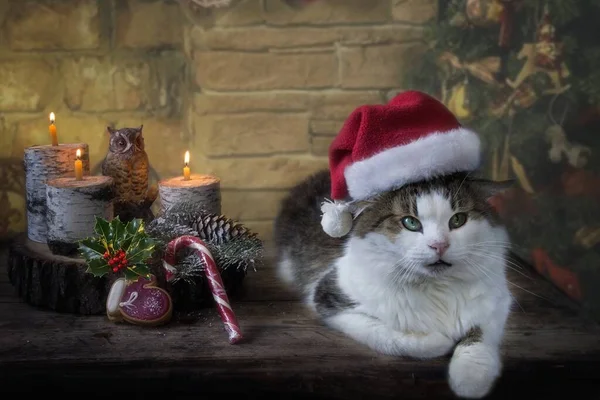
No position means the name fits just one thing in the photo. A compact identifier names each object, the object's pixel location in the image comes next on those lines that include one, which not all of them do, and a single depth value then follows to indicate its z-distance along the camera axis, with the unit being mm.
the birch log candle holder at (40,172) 1483
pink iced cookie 1243
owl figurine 1492
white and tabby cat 1062
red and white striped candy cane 1216
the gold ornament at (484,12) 1669
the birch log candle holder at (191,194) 1425
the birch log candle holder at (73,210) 1313
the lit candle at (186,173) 1469
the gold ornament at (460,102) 1737
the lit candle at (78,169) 1355
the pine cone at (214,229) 1374
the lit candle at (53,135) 1531
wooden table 1114
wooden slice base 1286
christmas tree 1454
